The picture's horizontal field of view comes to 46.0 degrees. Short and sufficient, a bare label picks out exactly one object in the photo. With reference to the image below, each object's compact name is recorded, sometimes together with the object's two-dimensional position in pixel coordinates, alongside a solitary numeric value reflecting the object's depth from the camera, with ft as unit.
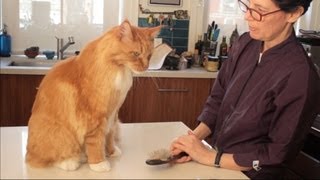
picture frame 9.73
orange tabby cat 3.42
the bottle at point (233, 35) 10.20
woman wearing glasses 3.91
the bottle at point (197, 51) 9.86
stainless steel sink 9.23
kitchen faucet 9.48
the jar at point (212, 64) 9.20
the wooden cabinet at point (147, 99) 8.21
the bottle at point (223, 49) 10.02
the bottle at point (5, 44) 9.23
